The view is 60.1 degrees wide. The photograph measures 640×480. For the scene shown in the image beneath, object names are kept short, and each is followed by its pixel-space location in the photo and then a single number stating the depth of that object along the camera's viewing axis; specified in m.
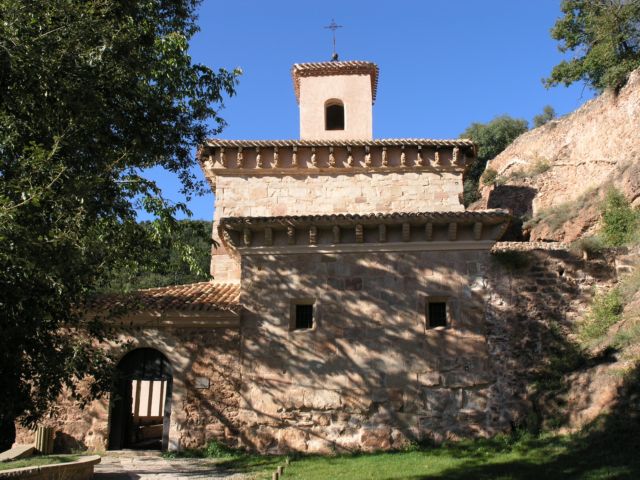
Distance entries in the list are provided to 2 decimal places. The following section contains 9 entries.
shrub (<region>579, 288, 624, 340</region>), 10.97
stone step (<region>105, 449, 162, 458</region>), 11.04
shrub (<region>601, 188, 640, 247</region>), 14.85
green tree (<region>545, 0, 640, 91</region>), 22.47
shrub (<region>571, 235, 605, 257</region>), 11.71
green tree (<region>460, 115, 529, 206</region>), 39.22
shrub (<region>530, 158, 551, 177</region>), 26.22
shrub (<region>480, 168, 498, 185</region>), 28.97
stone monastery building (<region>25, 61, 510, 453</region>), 10.78
